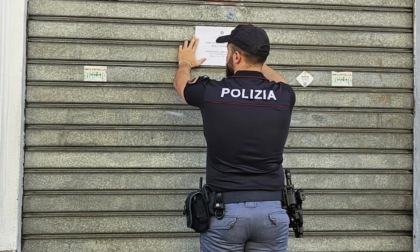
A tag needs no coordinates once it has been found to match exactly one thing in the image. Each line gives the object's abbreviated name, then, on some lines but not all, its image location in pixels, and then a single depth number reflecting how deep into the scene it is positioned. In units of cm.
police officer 320
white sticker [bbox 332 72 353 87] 450
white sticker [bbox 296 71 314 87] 445
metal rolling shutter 423
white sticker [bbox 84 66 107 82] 426
